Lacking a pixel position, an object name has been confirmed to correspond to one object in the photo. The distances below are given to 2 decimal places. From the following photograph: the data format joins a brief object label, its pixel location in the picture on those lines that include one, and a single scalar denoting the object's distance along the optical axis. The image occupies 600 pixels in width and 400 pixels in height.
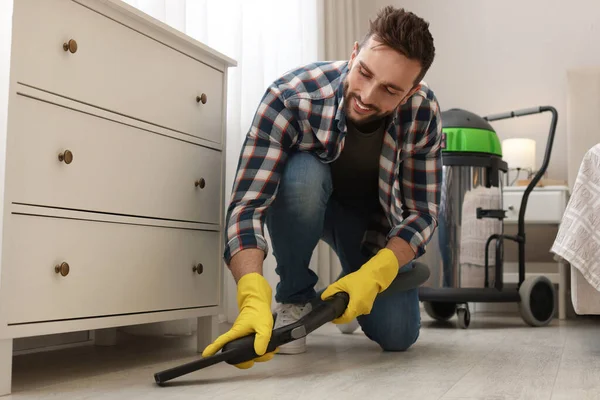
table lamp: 3.25
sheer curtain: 2.05
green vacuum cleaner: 2.54
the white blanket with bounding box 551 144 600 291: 1.60
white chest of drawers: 1.16
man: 1.38
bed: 1.61
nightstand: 3.00
